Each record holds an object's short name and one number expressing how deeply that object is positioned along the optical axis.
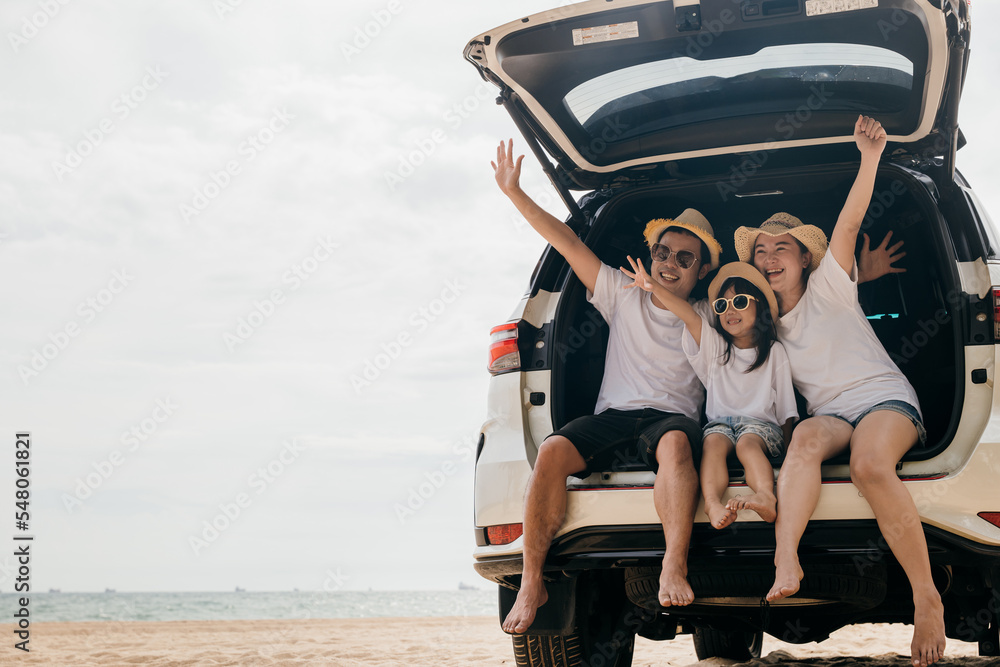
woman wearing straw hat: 2.61
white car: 2.73
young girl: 3.07
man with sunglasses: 2.80
